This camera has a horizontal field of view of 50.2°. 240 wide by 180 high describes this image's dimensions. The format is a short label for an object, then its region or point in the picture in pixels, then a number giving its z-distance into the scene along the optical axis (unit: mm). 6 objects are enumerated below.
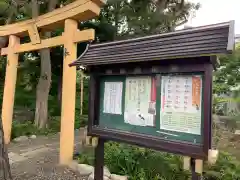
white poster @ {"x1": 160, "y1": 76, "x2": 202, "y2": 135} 2615
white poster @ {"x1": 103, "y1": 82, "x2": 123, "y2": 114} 3338
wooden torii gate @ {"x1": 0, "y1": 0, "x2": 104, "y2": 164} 5262
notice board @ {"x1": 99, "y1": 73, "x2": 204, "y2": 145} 2637
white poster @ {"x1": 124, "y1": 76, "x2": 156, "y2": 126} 2988
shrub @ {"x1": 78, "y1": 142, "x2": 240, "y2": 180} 4117
